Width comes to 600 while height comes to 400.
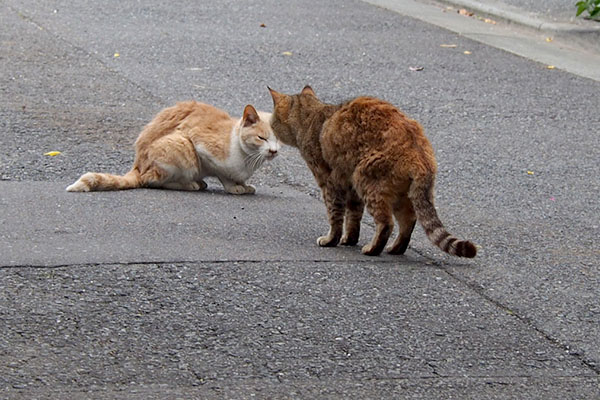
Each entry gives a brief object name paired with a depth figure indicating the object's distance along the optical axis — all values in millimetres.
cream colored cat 12953
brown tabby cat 10484
